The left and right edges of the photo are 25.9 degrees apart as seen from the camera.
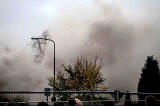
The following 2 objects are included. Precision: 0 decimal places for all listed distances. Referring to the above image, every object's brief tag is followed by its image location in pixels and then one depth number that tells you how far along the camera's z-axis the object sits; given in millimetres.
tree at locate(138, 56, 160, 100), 36469
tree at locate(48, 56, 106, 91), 56625
